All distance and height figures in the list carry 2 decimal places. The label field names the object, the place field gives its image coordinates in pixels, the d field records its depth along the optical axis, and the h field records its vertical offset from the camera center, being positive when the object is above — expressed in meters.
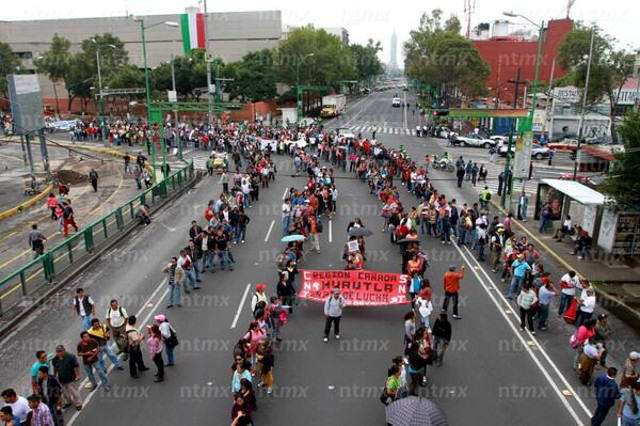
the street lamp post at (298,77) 69.59 +0.73
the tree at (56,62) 74.38 +2.77
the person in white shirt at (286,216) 20.52 -5.08
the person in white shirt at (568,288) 13.81 -5.23
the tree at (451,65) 67.00 +2.20
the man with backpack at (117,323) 11.56 -5.13
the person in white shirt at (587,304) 12.72 -5.19
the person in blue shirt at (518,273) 14.66 -5.19
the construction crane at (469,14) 168.90 +22.72
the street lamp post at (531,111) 24.12 -1.22
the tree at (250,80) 70.75 +0.31
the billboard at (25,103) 28.75 -1.15
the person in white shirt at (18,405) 8.56 -5.20
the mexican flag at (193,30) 56.27 +5.49
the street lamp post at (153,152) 29.61 -3.86
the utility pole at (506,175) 25.82 -4.48
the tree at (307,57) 77.25 +3.67
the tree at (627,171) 16.81 -2.76
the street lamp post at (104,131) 49.70 -4.54
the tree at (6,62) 81.06 +3.11
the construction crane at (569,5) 105.85 +15.29
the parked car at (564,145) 46.88 -5.44
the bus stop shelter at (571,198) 19.20 -4.51
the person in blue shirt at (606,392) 9.20 -5.24
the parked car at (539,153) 44.78 -5.79
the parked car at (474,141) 50.97 -5.53
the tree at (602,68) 45.75 +1.24
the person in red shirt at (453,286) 13.60 -5.13
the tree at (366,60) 141.12 +5.99
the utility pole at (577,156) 30.33 -4.22
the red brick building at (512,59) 84.56 +3.78
